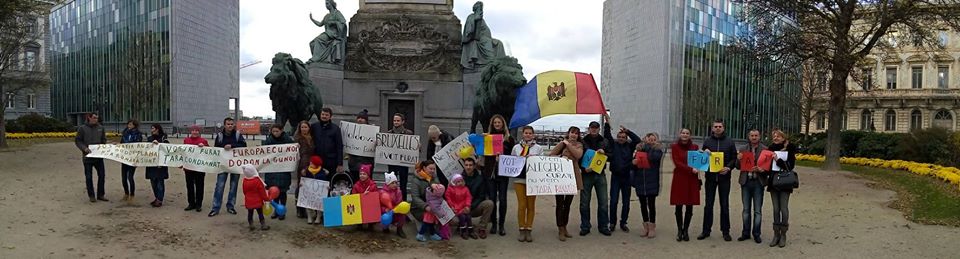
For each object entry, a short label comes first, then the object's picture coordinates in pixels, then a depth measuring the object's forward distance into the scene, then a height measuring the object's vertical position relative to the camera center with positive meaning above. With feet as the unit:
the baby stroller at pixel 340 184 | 29.63 -2.95
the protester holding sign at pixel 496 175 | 29.89 -2.35
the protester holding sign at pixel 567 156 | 29.37 -1.51
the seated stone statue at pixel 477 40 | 54.90 +6.75
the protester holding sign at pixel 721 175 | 29.14 -2.26
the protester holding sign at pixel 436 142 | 31.58 -1.05
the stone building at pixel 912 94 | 203.92 +10.45
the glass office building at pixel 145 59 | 201.98 +19.24
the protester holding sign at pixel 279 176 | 32.96 -2.90
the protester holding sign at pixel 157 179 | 34.32 -3.27
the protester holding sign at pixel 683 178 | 29.53 -2.44
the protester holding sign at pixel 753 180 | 28.71 -2.44
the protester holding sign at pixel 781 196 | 28.27 -3.12
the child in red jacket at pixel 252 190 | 28.63 -3.14
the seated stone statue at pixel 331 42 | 54.60 +6.36
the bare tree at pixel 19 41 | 64.54 +9.46
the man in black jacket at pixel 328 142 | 31.96 -1.13
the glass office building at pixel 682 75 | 197.67 +15.41
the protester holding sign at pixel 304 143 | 32.09 -1.20
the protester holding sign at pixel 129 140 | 35.27 -1.32
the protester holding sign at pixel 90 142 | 35.12 -1.42
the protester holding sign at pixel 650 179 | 29.94 -2.53
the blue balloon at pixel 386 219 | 28.22 -4.25
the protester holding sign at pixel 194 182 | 33.63 -3.34
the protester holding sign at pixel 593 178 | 30.04 -2.55
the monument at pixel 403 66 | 54.60 +4.46
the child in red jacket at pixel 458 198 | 28.89 -3.38
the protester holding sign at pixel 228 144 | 32.55 -1.36
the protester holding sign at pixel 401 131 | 33.65 -0.58
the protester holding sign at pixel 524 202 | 29.71 -3.65
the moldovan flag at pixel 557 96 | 34.12 +1.36
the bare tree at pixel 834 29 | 69.41 +10.92
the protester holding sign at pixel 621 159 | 30.55 -1.67
